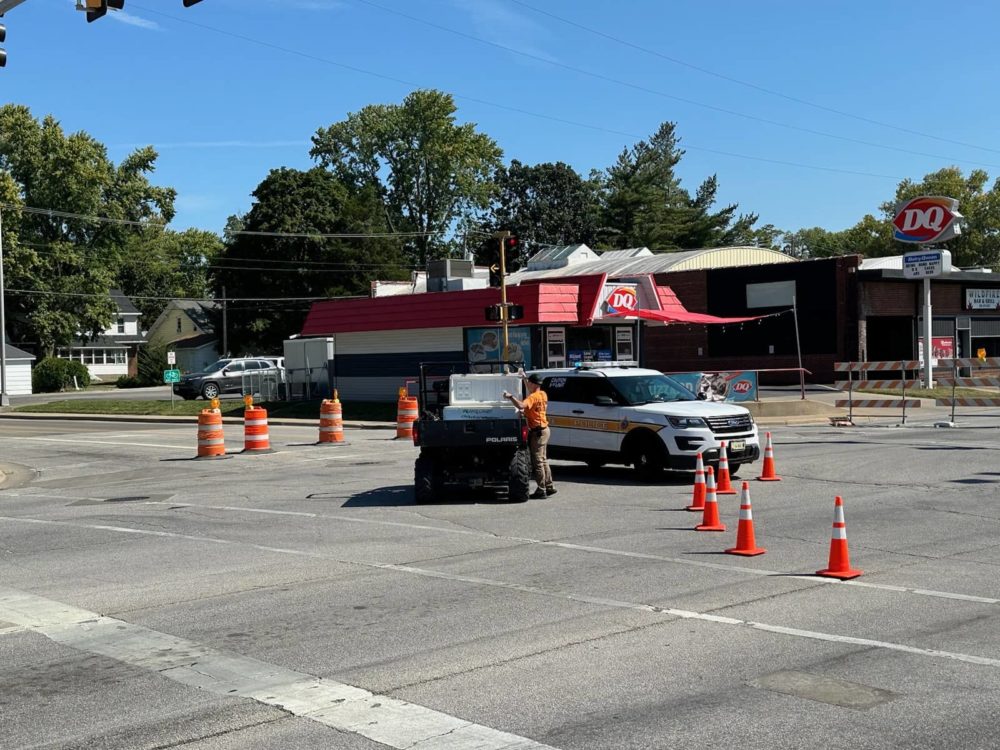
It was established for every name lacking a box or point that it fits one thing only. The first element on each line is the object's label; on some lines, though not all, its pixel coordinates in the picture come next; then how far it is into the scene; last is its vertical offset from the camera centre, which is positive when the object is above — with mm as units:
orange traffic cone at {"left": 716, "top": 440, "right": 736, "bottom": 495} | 15713 -1731
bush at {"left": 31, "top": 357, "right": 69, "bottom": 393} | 74438 -9
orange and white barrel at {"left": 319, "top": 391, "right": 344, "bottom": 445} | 28141 -1399
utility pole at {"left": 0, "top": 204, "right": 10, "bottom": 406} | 55938 +59
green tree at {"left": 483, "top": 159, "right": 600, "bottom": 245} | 101625 +15241
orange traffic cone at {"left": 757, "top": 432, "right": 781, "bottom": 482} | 17625 -1756
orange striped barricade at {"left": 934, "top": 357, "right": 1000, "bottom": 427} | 28281 -727
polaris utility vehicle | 15359 -1033
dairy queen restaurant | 36938 +1748
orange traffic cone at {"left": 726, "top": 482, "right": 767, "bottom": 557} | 11188 -1782
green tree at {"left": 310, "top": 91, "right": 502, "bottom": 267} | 88812 +17103
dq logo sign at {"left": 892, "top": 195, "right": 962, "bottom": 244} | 43562 +5483
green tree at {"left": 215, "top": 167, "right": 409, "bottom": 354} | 76938 +7955
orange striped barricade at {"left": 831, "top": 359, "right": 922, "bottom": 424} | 30062 -727
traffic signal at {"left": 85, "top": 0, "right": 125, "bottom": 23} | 12680 +4251
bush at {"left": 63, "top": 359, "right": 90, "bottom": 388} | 75625 +241
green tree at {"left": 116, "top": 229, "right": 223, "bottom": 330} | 113188 +11250
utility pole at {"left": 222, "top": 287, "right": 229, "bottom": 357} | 77750 +2481
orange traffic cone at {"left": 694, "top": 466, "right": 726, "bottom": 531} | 12797 -1784
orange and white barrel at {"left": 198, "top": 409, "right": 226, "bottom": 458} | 24844 -1403
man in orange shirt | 16266 -1006
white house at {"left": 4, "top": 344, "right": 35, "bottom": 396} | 69625 +434
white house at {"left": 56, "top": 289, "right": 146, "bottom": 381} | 96562 +2389
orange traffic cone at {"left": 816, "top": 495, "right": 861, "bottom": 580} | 9805 -1783
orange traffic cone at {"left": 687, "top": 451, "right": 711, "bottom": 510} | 14242 -1669
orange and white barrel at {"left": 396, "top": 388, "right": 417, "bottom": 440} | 29625 -1286
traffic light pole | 29102 +2255
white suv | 17422 -965
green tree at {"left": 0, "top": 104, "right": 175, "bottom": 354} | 76250 +10694
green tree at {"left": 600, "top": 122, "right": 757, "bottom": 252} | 92312 +13163
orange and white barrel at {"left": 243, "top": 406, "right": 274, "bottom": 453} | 25562 -1409
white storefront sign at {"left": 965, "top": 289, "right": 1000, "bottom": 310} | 52000 +2658
